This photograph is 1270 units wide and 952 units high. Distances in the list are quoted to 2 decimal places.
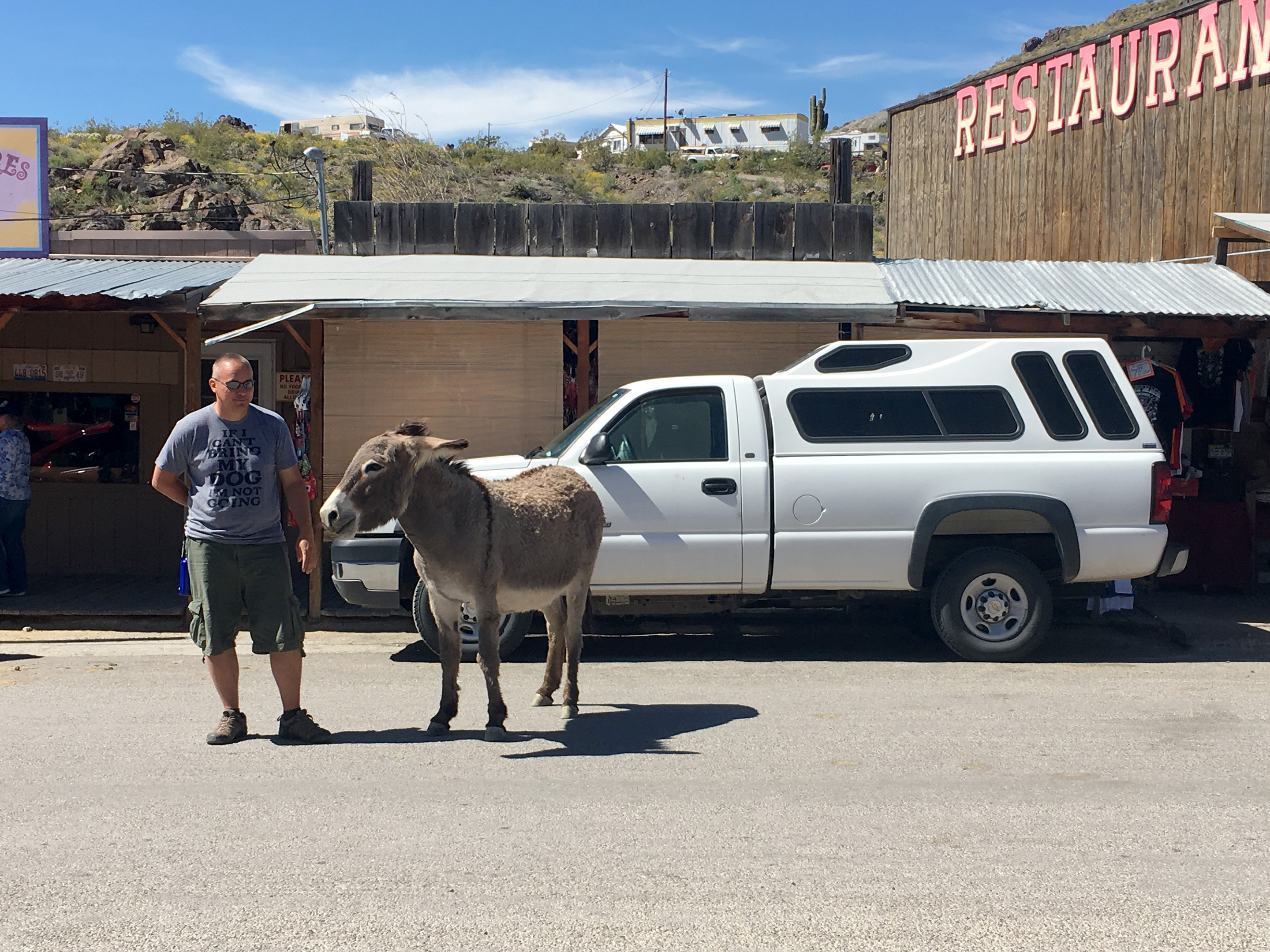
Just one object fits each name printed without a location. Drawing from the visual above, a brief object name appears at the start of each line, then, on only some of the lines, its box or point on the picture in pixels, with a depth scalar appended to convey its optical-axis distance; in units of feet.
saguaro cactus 187.84
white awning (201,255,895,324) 31.96
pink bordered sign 44.11
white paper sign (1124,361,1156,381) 34.88
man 19.58
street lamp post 56.90
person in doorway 37.01
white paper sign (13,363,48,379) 44.68
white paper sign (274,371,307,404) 44.52
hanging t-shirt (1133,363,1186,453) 36.52
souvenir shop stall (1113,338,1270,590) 36.88
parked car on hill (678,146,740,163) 199.21
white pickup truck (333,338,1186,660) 27.32
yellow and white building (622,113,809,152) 245.24
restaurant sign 43.06
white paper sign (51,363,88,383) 44.55
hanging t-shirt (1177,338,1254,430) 37.76
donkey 19.39
